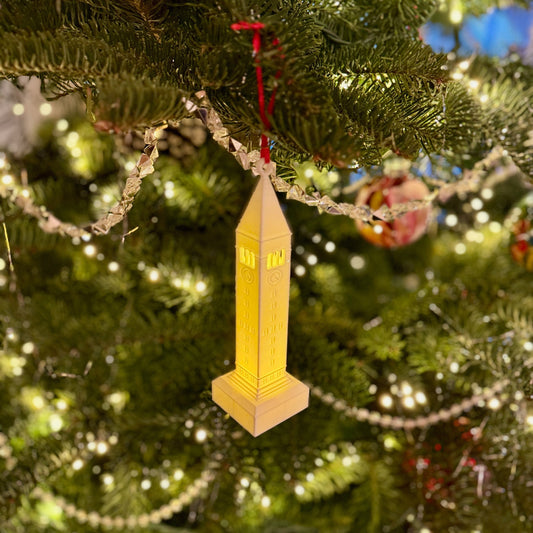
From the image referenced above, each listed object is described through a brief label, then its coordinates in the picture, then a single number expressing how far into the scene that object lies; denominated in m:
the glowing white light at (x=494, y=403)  0.67
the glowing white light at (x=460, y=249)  0.97
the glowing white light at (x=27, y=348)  0.75
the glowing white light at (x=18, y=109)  0.85
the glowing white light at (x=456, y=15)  0.67
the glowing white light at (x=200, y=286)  0.73
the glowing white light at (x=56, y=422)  0.78
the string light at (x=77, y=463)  0.73
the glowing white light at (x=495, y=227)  1.01
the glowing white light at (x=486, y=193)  0.94
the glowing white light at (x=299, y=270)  0.80
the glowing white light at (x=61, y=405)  0.78
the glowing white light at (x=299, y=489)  0.73
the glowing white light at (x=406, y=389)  0.72
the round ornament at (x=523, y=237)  0.79
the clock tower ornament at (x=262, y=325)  0.37
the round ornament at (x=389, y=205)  0.72
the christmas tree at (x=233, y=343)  0.65
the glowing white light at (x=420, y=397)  0.71
